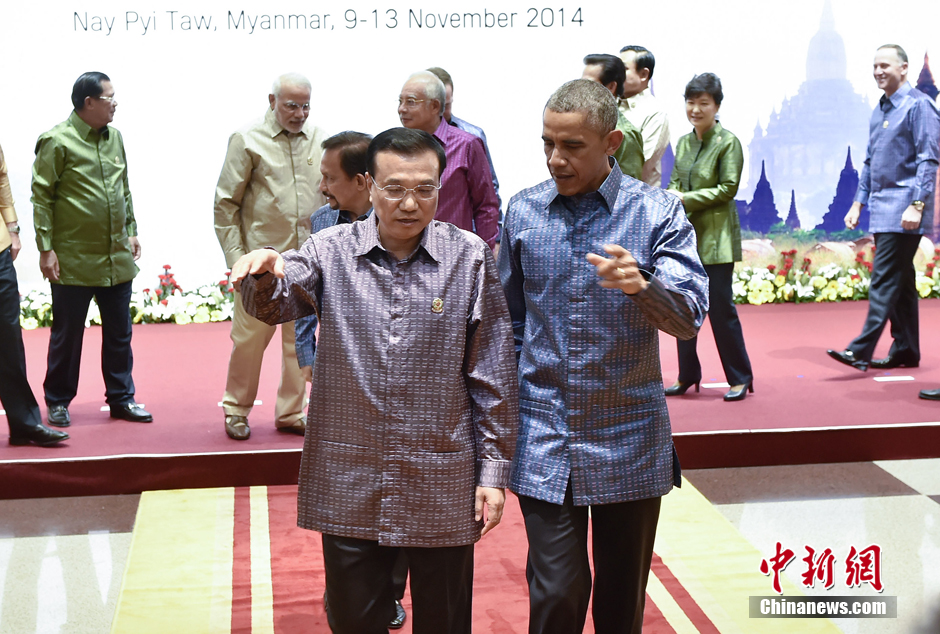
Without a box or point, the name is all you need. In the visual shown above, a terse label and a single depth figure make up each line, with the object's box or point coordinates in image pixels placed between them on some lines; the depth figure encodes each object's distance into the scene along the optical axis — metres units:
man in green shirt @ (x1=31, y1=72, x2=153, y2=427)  4.71
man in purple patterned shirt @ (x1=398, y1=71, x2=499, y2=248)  4.20
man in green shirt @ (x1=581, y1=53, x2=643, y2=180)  4.63
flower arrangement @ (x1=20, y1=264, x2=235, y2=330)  7.56
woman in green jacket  4.95
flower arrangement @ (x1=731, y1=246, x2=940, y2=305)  8.42
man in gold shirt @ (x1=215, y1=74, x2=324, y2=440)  4.38
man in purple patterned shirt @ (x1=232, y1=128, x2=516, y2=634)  2.17
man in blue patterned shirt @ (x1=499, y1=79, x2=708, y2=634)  2.31
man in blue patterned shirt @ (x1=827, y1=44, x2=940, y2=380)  5.57
